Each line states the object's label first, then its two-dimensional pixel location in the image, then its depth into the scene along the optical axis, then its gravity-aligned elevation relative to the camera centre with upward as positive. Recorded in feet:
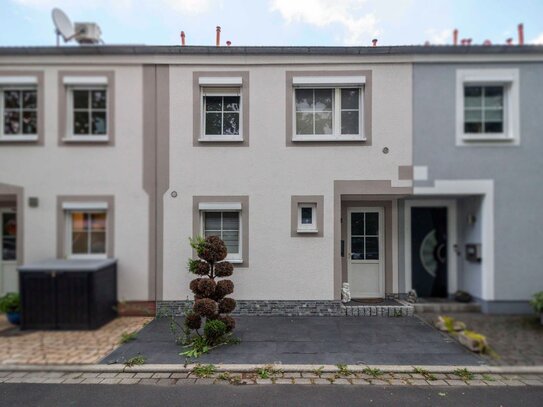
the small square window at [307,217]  24.48 -0.72
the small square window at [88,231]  24.50 -1.84
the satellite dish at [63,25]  24.27 +14.38
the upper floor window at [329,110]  24.90 +7.84
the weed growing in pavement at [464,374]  15.45 -8.25
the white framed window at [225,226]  24.97 -1.46
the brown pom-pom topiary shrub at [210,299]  18.13 -5.41
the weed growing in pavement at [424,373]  15.41 -8.24
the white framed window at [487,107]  23.99 +7.89
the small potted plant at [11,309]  21.95 -7.08
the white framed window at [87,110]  24.62 +7.64
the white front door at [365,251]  26.96 -3.72
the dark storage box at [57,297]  21.08 -6.01
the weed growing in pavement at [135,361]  16.52 -8.16
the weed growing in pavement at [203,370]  15.58 -8.18
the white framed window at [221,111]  25.05 +7.74
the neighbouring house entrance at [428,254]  26.99 -3.97
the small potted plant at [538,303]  21.30 -6.49
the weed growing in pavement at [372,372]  15.57 -8.20
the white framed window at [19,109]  24.39 +7.64
